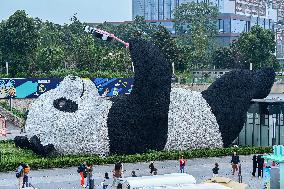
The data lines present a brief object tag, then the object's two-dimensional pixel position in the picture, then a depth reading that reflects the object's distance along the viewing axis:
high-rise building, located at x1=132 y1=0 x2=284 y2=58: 143.50
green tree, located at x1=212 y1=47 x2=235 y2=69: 101.88
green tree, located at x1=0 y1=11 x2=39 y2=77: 71.31
